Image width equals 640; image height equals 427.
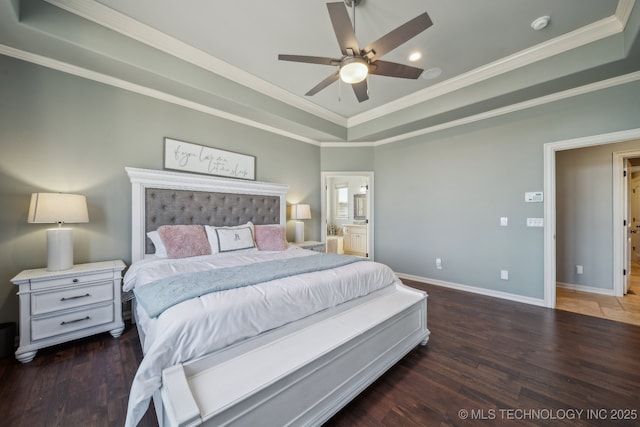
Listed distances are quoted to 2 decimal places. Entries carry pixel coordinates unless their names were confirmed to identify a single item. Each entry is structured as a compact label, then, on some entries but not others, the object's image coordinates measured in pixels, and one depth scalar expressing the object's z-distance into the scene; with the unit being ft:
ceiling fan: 5.41
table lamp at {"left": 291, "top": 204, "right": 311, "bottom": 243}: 14.01
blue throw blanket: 4.80
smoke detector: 7.42
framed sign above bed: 10.33
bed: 3.75
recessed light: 9.06
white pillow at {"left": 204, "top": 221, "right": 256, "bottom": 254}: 9.73
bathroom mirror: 23.56
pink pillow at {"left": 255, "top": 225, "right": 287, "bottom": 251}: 10.79
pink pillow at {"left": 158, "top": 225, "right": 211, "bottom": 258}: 8.75
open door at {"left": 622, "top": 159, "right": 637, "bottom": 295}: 11.49
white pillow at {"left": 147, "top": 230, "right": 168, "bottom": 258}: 8.89
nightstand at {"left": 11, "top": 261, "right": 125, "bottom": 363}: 6.61
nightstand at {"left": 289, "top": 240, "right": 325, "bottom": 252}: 13.31
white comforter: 3.84
